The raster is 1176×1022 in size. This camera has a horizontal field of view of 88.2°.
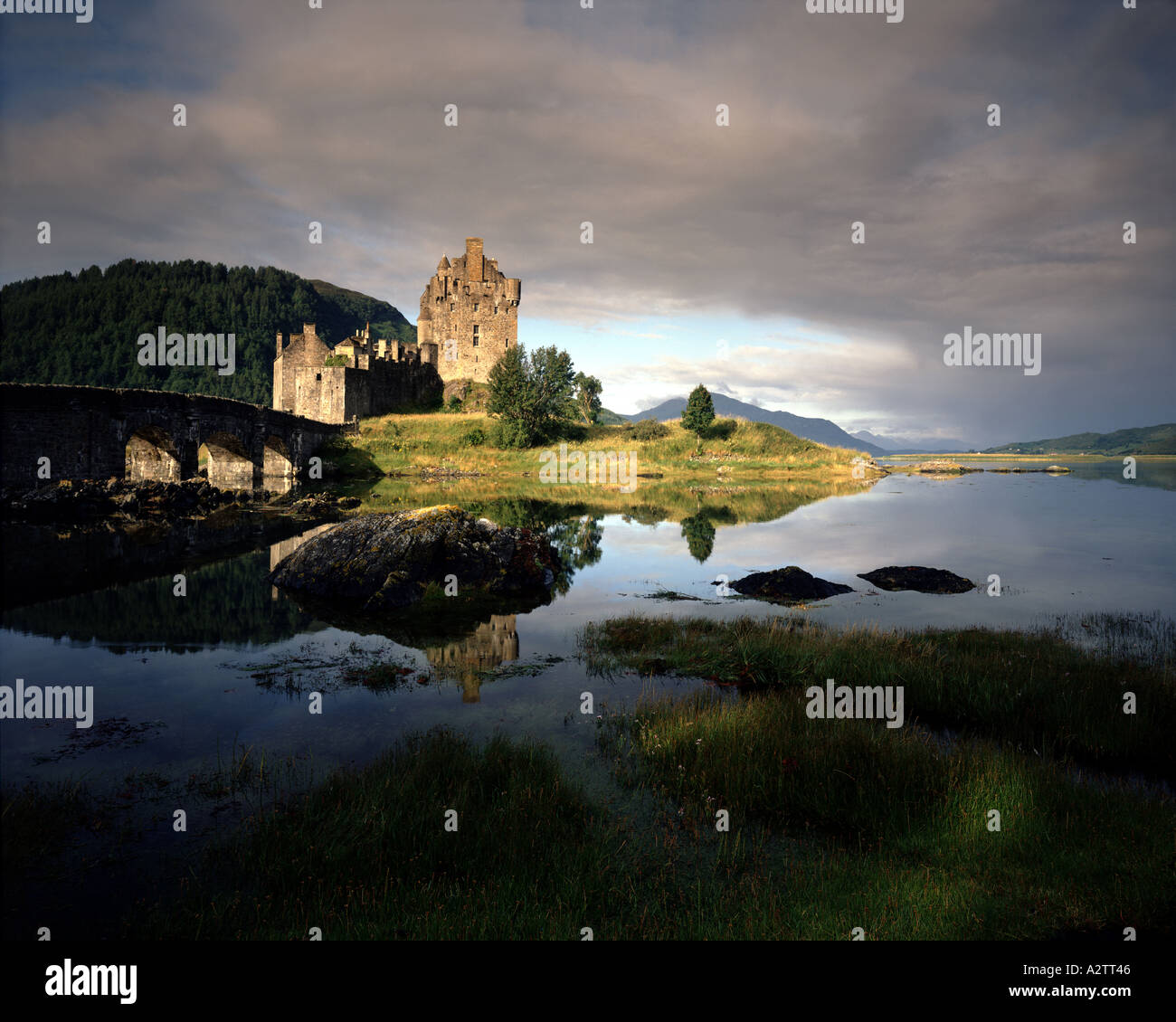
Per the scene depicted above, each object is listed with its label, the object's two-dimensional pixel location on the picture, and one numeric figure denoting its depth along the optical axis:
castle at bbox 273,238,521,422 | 81.81
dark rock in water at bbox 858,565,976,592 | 22.48
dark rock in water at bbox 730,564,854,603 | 20.81
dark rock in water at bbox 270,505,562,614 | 19.50
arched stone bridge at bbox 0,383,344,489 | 31.28
